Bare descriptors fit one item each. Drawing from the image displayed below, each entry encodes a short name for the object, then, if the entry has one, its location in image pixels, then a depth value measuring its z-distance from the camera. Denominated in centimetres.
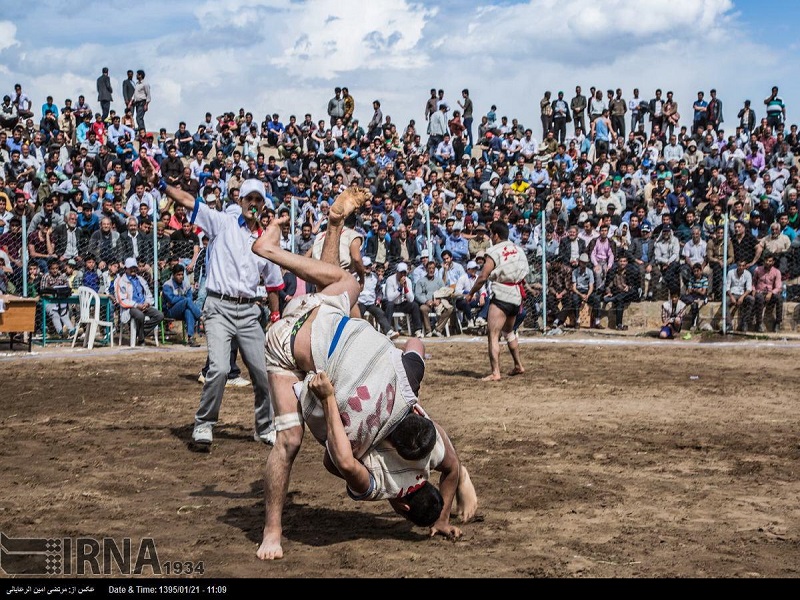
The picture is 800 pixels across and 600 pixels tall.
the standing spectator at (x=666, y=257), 1891
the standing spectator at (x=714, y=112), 2739
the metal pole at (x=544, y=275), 1862
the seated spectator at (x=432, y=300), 1870
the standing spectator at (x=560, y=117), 2769
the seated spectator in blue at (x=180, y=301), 1680
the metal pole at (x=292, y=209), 1835
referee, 815
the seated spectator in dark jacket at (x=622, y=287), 1880
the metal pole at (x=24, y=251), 1667
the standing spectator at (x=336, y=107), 2764
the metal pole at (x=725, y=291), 1819
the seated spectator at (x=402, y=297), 1878
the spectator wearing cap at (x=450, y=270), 1925
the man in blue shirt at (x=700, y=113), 2738
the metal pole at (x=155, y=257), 1730
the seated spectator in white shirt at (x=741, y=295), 1834
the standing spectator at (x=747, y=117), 2765
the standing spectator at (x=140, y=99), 2536
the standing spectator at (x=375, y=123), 2783
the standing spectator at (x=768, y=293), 1825
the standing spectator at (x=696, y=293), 1850
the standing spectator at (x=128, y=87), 2566
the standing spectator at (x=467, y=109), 2791
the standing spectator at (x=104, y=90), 2536
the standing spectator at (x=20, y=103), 2514
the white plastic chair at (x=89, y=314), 1630
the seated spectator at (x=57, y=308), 1666
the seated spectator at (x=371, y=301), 1831
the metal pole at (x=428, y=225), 1989
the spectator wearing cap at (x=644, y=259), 1914
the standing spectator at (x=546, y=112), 2819
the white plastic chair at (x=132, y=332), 1648
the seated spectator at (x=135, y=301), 1661
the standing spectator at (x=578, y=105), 2795
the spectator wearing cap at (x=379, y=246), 1958
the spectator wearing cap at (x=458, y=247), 2042
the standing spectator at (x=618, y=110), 2766
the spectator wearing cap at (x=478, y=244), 2038
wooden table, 1508
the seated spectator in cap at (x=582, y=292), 1884
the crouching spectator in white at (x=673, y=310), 1794
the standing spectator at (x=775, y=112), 2755
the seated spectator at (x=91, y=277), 1711
